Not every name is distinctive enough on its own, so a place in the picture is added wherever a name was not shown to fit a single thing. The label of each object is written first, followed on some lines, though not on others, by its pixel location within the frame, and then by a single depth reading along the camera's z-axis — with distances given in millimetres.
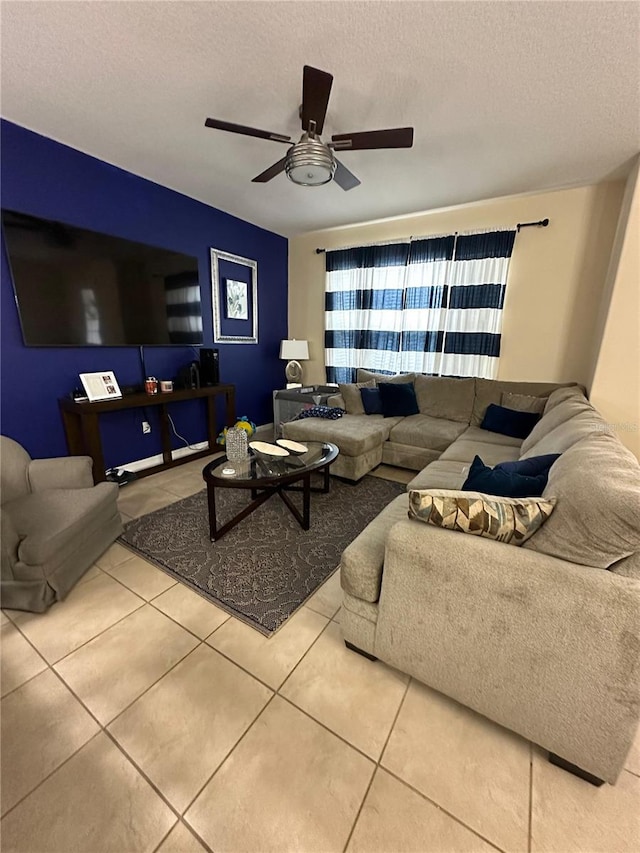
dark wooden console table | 2584
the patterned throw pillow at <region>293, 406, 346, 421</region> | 3432
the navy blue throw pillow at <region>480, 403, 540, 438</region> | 2941
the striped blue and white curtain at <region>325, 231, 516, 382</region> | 3477
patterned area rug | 1704
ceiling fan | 1634
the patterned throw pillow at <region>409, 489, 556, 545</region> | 1061
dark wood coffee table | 1978
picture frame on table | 2660
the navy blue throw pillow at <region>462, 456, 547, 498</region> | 1282
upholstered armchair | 1534
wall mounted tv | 2367
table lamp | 4539
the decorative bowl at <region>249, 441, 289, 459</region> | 2324
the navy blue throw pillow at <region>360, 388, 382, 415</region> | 3602
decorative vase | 2289
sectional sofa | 907
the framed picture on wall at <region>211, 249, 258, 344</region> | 3798
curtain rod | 3129
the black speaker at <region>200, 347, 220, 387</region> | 3545
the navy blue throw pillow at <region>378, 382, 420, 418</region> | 3506
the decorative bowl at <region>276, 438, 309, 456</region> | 2439
